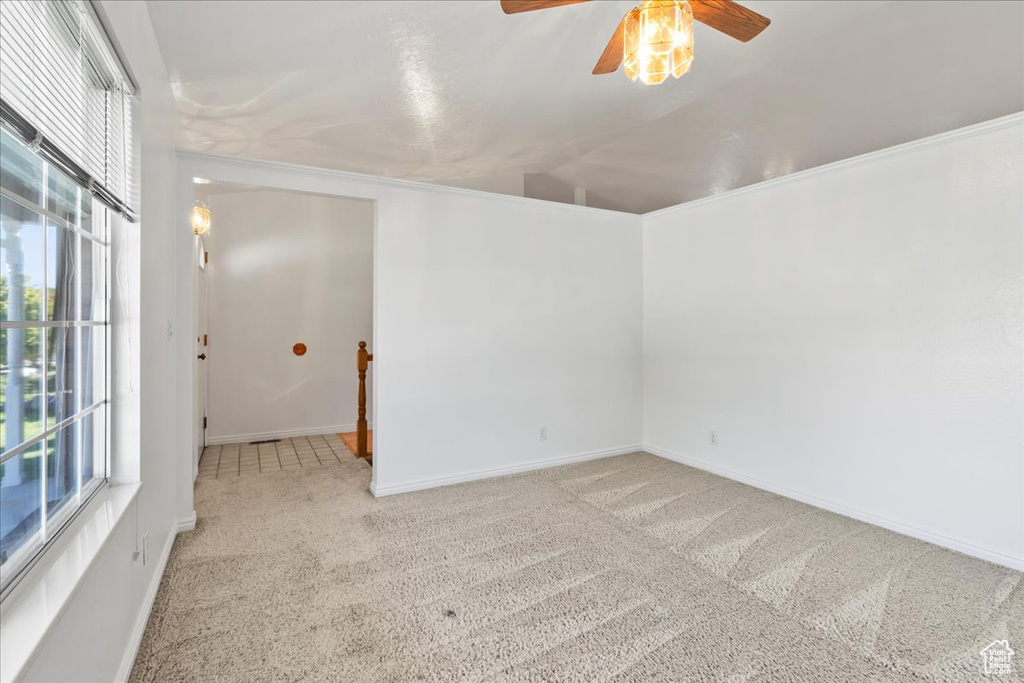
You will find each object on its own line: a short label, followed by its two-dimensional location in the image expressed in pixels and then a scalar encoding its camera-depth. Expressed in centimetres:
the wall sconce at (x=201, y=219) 357
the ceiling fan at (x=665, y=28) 166
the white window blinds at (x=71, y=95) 102
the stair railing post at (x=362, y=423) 441
